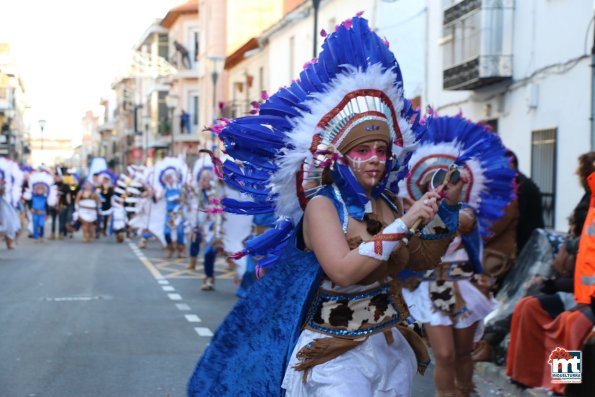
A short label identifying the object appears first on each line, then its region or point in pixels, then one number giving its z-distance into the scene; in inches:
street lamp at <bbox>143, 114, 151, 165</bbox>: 2780.0
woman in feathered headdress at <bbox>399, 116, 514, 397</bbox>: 278.2
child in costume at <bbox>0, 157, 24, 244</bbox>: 893.8
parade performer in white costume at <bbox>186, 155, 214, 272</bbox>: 682.2
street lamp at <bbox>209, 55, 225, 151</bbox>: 1504.7
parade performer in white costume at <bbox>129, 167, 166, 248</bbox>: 942.4
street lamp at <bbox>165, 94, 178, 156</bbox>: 2043.6
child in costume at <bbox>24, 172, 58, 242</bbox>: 1139.3
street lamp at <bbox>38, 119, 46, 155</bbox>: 2532.0
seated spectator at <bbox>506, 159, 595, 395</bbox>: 294.5
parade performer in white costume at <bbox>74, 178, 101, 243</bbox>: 1138.0
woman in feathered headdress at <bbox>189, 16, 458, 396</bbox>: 161.5
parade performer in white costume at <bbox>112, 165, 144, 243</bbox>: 1049.5
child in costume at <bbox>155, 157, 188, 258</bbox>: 901.2
